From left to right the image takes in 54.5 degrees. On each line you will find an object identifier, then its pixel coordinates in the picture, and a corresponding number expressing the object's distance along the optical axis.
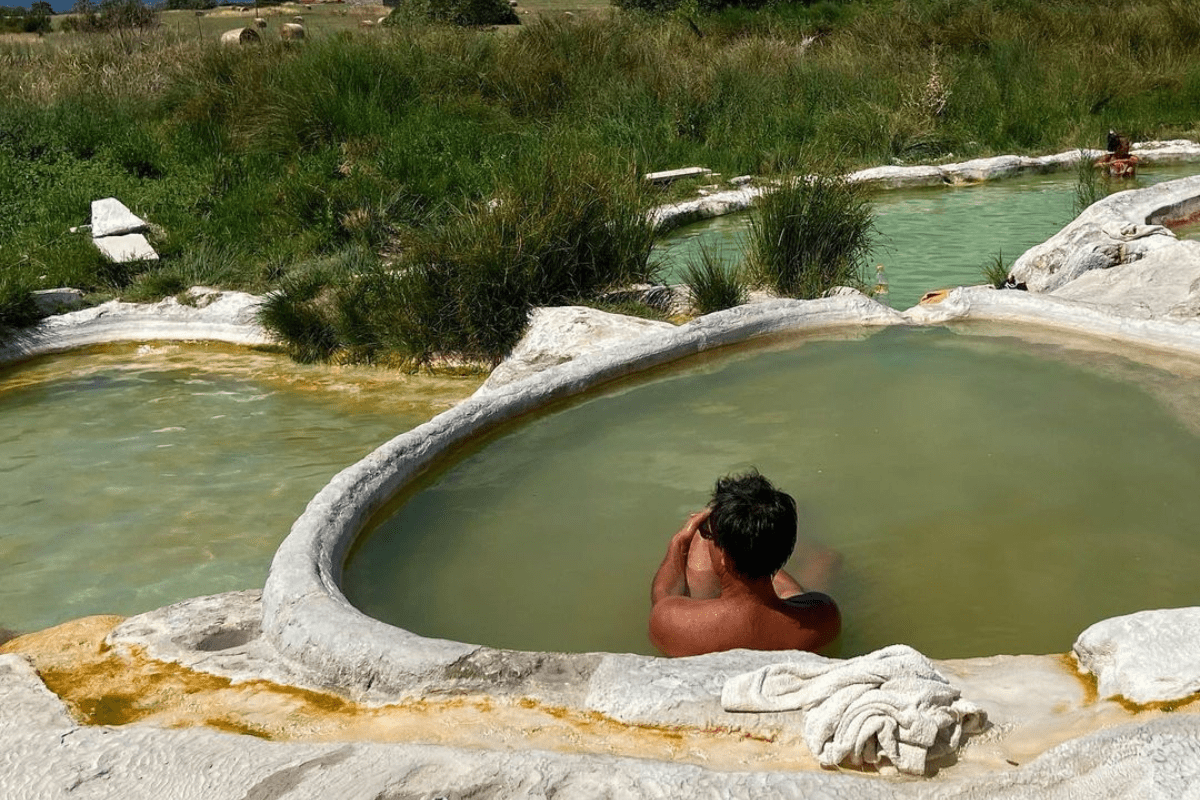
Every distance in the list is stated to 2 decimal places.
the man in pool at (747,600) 2.89
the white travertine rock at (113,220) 8.40
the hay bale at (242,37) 13.12
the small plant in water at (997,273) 6.91
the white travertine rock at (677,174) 10.30
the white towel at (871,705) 2.28
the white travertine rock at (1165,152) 11.08
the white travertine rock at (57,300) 7.35
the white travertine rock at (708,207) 9.37
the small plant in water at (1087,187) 8.41
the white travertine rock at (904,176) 10.59
